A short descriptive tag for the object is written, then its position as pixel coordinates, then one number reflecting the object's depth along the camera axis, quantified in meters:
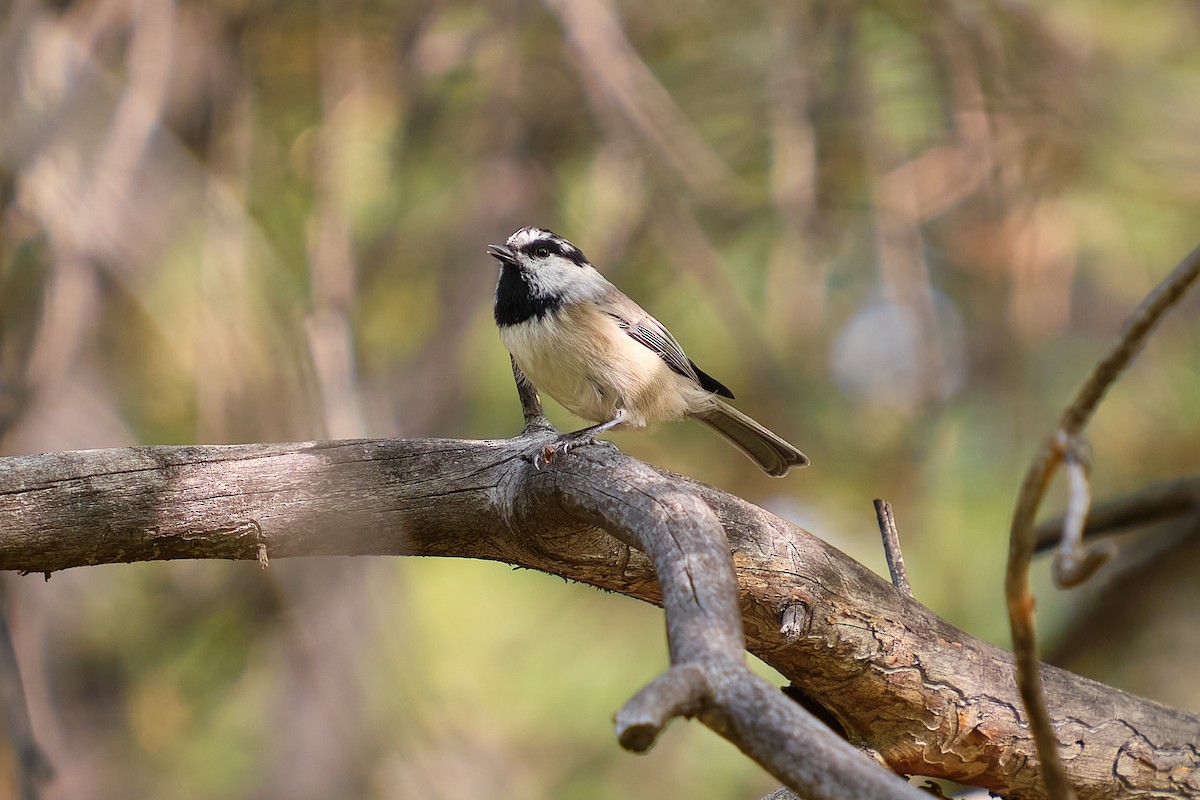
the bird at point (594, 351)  6.65
